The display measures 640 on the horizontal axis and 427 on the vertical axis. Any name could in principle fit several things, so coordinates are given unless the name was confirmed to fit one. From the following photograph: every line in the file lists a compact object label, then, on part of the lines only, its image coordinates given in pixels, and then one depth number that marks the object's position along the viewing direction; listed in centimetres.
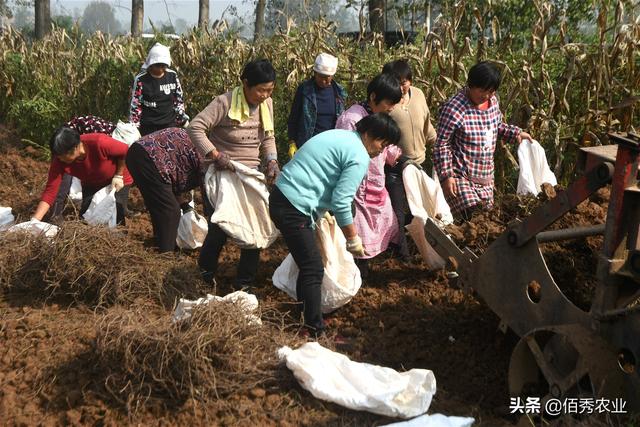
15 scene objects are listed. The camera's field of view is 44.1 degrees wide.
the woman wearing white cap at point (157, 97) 768
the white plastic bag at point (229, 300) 429
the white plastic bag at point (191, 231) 656
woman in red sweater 616
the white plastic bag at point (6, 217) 727
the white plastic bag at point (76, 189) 825
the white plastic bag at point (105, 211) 662
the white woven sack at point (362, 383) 386
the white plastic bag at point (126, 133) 716
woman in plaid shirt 577
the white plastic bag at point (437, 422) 379
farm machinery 349
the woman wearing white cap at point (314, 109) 666
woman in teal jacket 463
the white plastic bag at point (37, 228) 585
